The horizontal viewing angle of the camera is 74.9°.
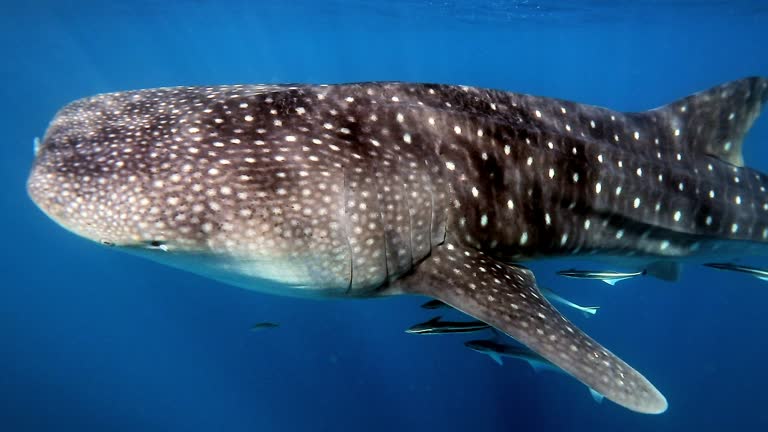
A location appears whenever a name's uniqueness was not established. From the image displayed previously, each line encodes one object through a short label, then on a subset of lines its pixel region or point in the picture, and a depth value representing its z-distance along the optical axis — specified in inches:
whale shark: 117.5
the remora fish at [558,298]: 158.4
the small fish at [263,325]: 244.4
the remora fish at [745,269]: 195.0
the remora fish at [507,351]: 148.2
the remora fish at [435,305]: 147.9
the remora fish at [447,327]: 146.1
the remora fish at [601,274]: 184.5
